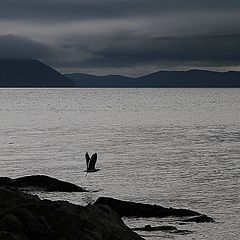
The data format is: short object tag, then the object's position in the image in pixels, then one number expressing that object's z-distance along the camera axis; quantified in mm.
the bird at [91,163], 56628
